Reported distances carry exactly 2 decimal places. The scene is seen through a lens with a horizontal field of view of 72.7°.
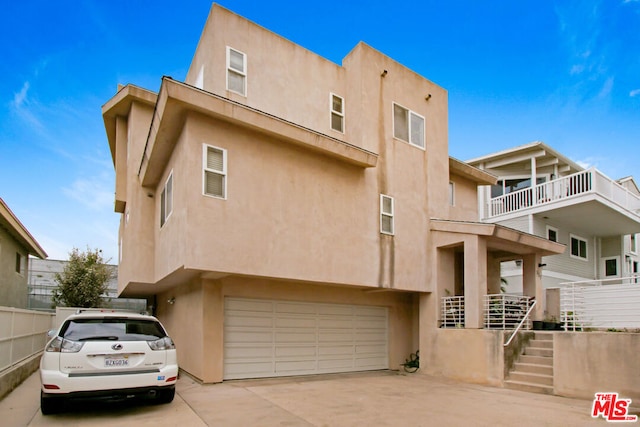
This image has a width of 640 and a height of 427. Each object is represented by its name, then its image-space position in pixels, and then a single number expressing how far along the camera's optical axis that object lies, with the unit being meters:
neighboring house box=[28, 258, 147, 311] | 24.58
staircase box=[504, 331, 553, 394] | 9.80
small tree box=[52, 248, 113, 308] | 21.69
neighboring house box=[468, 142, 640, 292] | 17.70
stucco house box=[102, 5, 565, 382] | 9.45
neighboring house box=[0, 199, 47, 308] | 15.48
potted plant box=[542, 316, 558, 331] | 12.05
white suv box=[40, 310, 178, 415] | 6.07
